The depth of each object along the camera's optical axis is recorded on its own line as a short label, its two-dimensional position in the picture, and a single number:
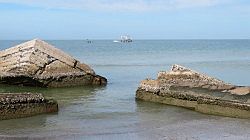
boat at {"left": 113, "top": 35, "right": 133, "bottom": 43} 153.62
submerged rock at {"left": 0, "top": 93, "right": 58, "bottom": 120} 11.48
